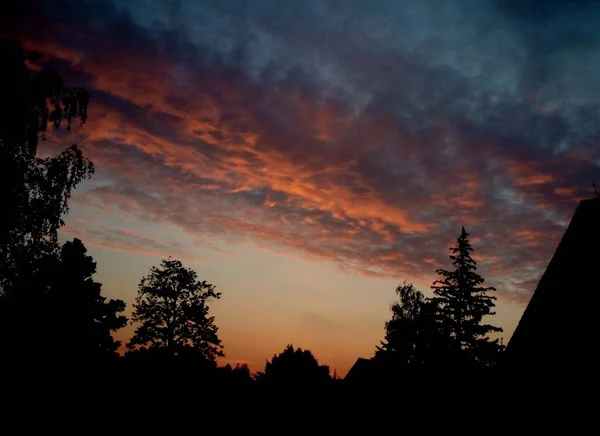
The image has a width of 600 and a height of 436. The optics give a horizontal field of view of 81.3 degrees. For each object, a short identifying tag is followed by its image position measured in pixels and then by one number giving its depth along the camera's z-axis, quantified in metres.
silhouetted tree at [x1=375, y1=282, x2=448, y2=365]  34.75
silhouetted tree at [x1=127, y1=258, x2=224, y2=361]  40.12
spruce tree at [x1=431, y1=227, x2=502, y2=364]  33.56
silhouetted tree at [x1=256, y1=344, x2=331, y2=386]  44.28
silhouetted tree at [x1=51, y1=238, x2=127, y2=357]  31.78
